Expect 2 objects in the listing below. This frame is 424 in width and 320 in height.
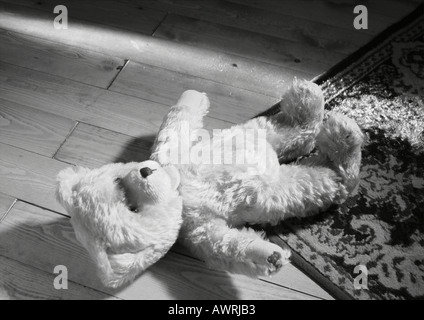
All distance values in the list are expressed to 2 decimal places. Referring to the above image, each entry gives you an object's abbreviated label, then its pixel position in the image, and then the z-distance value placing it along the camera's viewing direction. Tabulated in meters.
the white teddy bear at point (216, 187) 0.81
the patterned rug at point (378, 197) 0.95
